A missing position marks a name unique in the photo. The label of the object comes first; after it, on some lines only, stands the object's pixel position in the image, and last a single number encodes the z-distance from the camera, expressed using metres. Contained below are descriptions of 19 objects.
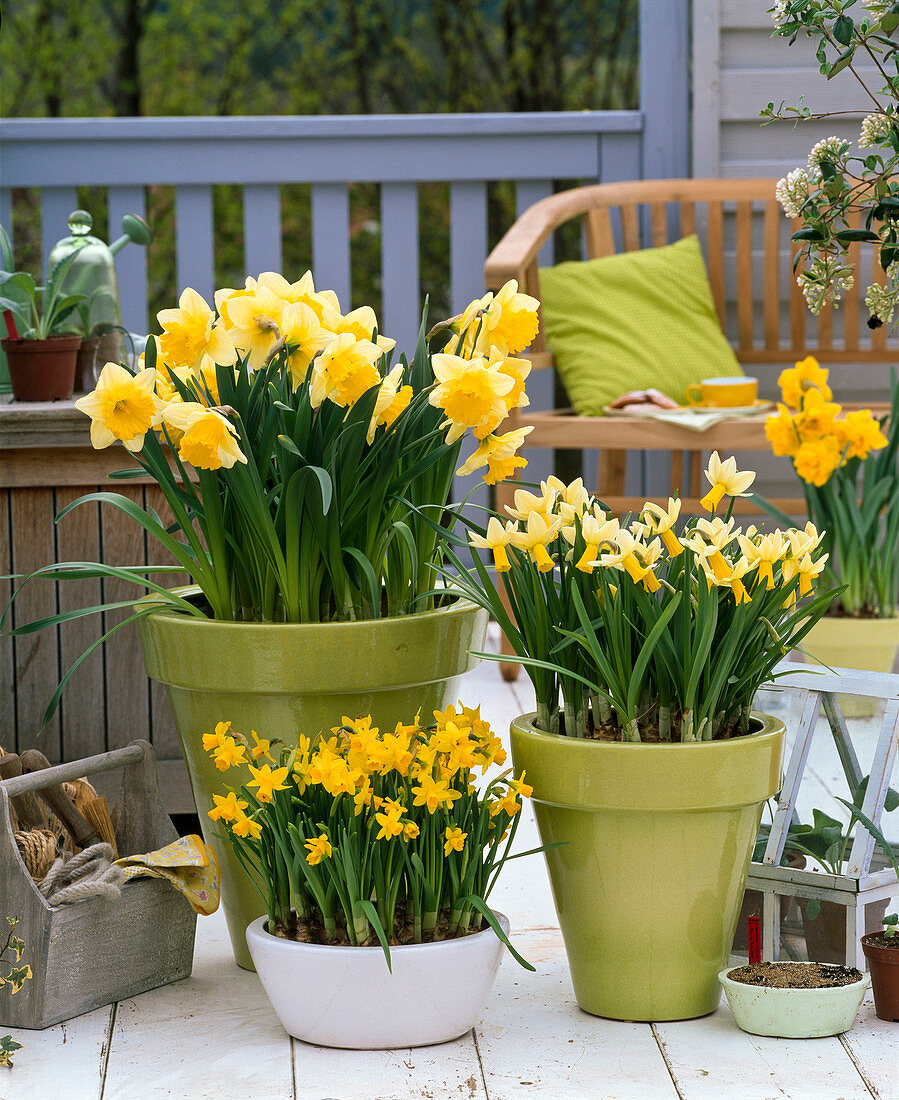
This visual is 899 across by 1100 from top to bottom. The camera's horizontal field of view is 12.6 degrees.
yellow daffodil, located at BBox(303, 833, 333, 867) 3.45
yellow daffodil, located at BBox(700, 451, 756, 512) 3.59
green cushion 5.44
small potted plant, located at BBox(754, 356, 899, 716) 4.69
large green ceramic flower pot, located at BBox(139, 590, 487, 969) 3.60
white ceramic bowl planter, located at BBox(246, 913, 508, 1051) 3.47
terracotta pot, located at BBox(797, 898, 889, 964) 3.62
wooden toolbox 3.54
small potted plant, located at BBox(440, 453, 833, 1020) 3.49
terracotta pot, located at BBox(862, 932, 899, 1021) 3.54
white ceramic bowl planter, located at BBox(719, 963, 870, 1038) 3.52
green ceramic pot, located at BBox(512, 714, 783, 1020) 3.49
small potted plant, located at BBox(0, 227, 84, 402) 4.06
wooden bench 5.28
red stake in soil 3.64
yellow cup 5.18
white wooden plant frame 3.60
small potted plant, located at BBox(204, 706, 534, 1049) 3.47
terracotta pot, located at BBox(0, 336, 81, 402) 4.05
